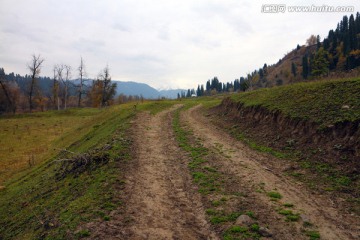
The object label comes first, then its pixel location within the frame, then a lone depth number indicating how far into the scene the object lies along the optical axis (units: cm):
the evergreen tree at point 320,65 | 9424
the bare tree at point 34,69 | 7569
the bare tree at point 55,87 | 9161
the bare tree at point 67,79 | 8641
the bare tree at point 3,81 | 7106
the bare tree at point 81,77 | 7989
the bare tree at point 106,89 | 8174
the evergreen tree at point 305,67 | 13606
